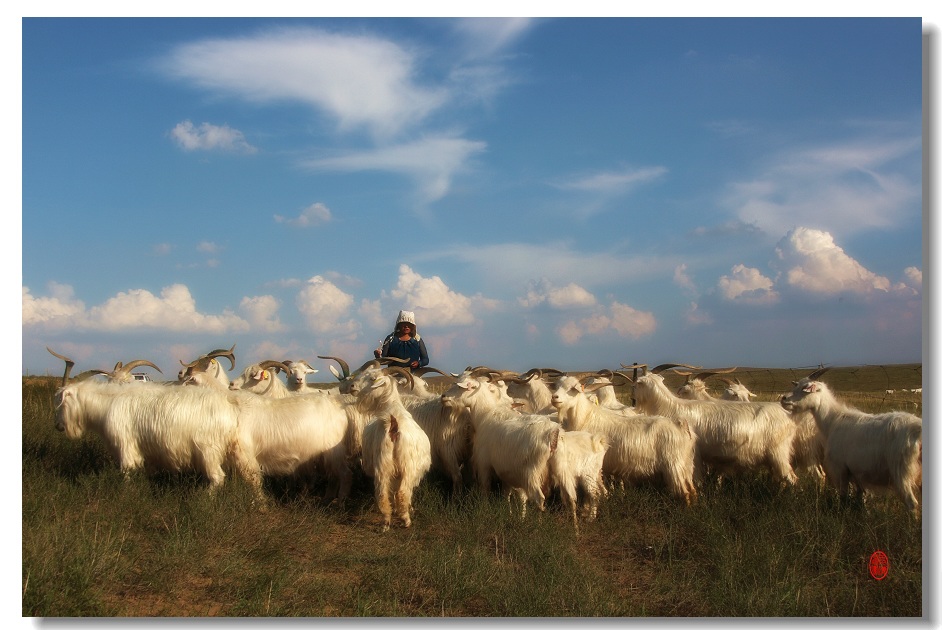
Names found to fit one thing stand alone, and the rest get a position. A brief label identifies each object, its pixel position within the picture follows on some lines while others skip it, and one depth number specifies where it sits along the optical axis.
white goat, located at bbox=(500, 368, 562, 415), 11.70
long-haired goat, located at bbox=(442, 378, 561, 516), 8.25
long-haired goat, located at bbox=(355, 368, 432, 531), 8.13
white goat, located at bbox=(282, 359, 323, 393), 12.12
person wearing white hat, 12.62
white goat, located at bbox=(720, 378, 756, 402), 12.40
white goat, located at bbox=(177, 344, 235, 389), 11.18
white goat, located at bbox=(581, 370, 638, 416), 11.46
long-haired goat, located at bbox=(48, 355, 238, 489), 8.91
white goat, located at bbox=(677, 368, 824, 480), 9.94
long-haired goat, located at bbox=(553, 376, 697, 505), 8.89
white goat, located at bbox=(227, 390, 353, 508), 9.12
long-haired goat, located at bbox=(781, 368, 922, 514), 7.60
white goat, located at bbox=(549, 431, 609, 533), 8.20
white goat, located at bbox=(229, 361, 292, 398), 11.44
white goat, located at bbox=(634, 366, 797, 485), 9.75
